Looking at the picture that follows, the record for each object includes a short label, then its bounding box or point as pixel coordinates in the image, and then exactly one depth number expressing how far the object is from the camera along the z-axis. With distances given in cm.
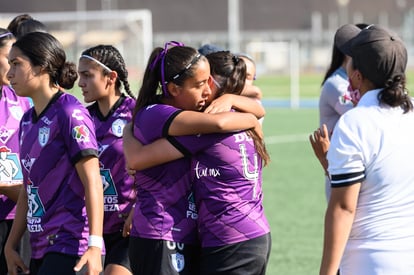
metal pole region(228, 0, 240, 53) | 10139
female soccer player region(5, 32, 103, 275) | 900
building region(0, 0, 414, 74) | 10194
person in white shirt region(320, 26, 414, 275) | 705
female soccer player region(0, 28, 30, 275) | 1108
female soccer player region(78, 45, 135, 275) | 1054
